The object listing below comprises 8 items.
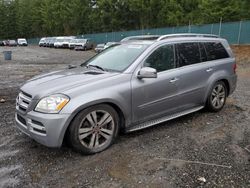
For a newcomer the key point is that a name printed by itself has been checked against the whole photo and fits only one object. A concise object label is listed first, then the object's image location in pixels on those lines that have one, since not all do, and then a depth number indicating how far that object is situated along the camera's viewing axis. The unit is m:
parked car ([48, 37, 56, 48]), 36.62
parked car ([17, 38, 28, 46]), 43.74
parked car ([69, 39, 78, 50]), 30.08
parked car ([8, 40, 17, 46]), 41.27
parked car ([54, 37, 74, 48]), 32.37
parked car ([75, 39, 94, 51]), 28.40
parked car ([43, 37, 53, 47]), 38.79
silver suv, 2.80
